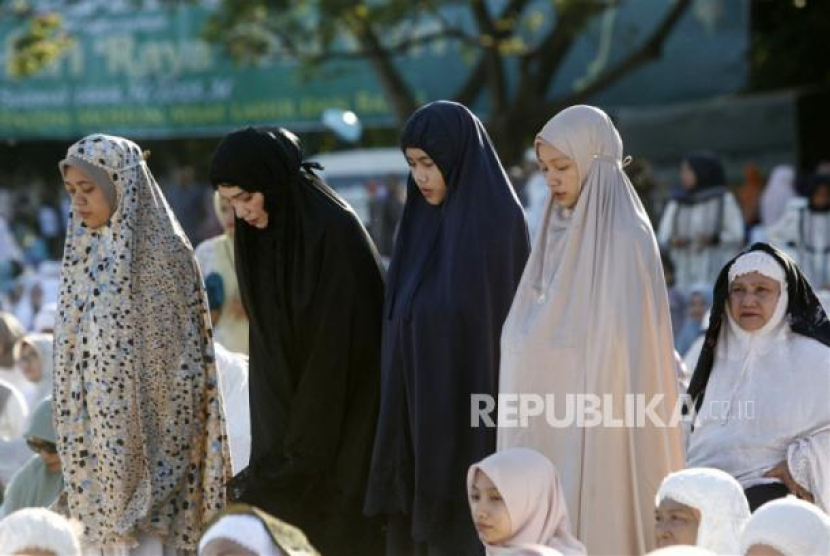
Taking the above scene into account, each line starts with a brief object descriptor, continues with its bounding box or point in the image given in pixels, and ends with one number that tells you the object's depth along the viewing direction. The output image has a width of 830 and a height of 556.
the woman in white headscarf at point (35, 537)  10.46
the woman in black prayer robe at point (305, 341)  12.26
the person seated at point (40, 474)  14.92
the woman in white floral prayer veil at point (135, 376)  12.30
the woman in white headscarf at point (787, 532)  10.36
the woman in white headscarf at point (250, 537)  8.84
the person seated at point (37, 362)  18.70
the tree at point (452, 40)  37.57
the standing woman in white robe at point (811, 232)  25.48
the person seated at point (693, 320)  22.45
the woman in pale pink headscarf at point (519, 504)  10.24
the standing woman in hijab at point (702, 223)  26.33
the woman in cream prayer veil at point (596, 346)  11.52
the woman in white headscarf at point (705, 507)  11.06
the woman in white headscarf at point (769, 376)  13.15
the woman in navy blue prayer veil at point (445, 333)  11.94
